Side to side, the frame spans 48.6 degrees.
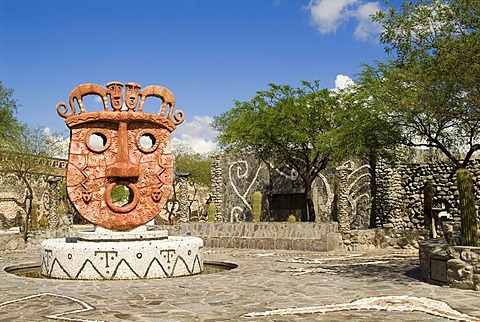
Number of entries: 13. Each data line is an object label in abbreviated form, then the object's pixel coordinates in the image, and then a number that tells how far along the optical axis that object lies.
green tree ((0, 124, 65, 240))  26.44
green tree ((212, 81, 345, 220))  24.89
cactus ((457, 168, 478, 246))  9.71
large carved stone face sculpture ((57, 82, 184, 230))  12.16
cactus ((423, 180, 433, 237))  15.50
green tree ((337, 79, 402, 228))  14.59
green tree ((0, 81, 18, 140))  23.97
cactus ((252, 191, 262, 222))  25.74
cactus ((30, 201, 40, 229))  23.39
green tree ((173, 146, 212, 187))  42.94
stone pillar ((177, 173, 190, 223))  31.25
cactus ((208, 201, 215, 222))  27.80
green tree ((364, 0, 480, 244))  10.01
